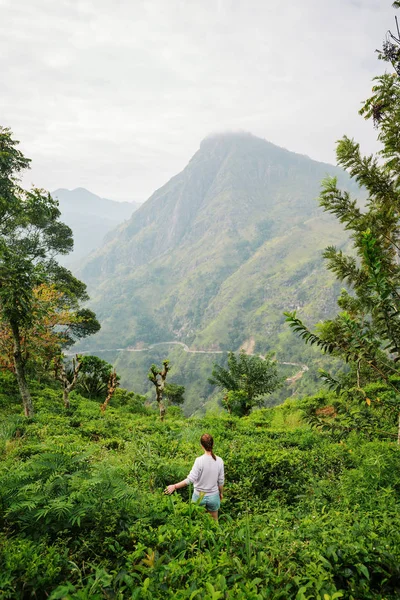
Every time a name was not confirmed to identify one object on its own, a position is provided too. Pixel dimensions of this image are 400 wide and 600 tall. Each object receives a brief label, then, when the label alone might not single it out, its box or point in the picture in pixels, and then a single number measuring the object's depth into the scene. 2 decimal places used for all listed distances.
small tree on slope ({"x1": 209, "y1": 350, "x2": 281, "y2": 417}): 20.59
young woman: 4.85
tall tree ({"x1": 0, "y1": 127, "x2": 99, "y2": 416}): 9.50
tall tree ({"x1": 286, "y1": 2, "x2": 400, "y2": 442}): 4.59
